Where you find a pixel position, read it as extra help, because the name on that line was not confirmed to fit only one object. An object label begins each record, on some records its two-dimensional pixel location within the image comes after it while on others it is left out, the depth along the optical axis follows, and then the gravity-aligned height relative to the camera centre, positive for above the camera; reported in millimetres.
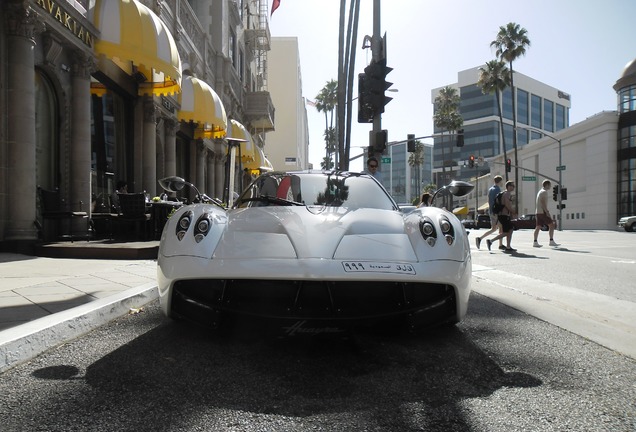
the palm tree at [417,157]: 68881 +8517
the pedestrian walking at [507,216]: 9938 -83
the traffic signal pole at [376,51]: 11109 +3894
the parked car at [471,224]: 39097 -1052
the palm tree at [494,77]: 39812 +11636
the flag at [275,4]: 33409 +14963
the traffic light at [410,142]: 21406 +3229
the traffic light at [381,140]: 11086 +1724
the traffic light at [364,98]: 10162 +2506
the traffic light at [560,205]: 34928 +536
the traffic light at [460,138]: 26438 +4189
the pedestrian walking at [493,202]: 10445 +225
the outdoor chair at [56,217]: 8367 -63
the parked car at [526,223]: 37719 -864
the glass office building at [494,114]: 82438 +17916
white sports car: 2438 -306
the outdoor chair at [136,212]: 8898 +24
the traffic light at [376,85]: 9938 +2737
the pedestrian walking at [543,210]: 11219 +51
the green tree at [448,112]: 51406 +11099
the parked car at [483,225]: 37722 -1066
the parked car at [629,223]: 26953 -650
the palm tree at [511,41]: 37812 +13933
